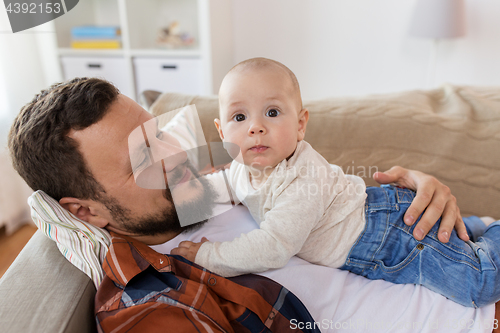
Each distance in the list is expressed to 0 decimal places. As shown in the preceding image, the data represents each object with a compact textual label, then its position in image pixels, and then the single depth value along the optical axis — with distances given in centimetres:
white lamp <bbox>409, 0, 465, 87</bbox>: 202
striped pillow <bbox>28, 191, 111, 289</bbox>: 77
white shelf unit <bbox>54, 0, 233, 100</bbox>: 212
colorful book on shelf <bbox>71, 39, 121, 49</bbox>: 233
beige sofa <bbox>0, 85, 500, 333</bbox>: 120
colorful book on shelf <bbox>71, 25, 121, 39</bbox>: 232
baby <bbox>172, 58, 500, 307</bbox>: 72
